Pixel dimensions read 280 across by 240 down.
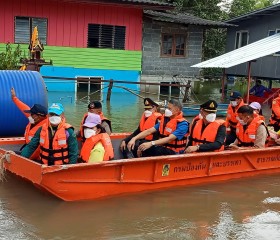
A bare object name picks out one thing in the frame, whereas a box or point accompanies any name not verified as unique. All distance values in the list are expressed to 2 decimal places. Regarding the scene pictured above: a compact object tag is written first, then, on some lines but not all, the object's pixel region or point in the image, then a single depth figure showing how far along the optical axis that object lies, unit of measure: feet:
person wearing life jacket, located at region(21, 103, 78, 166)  22.02
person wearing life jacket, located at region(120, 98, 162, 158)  28.40
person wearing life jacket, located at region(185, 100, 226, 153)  25.64
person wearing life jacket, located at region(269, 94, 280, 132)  35.47
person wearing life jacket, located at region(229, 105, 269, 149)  28.07
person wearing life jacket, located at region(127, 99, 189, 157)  25.99
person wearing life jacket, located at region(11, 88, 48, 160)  24.23
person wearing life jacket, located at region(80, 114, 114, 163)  22.44
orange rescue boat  21.36
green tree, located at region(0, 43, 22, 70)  52.08
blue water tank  32.09
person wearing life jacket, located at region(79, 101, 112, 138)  27.06
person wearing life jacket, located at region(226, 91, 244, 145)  33.94
